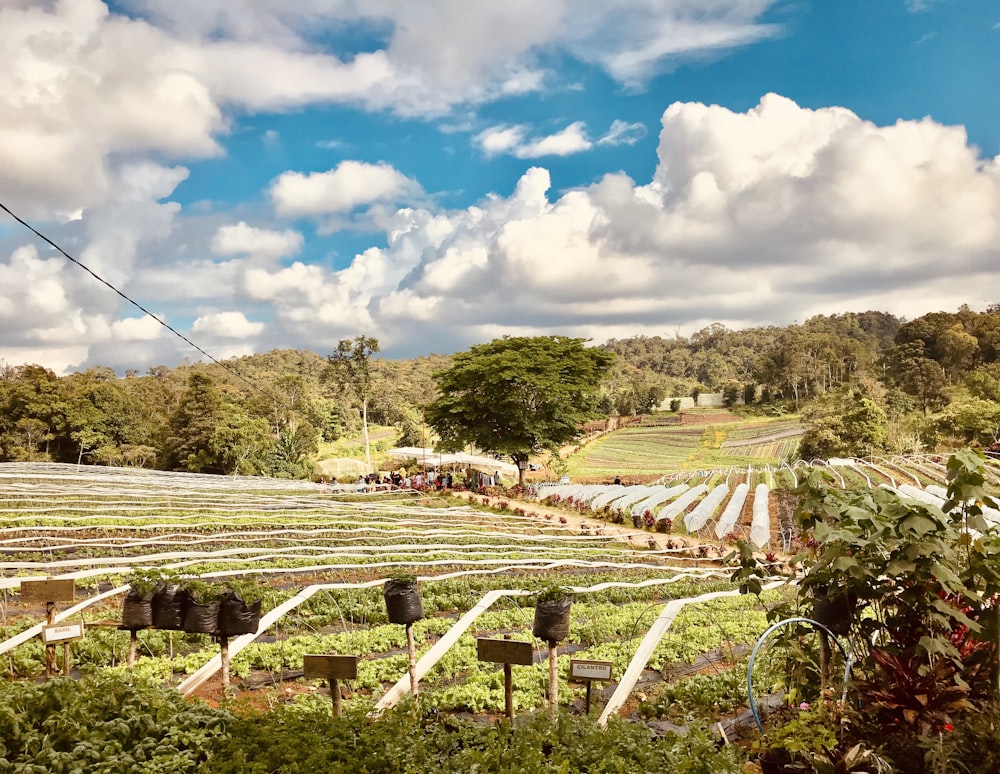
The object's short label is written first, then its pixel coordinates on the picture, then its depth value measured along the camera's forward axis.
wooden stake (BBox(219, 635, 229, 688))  5.67
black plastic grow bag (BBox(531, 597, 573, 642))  5.52
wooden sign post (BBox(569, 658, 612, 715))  5.06
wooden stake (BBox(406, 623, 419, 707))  5.80
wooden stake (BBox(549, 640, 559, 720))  5.36
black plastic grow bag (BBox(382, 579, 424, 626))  5.89
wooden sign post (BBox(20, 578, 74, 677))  6.21
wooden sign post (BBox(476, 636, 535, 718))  5.02
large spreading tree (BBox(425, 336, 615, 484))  36.88
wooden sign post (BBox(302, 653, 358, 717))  4.89
